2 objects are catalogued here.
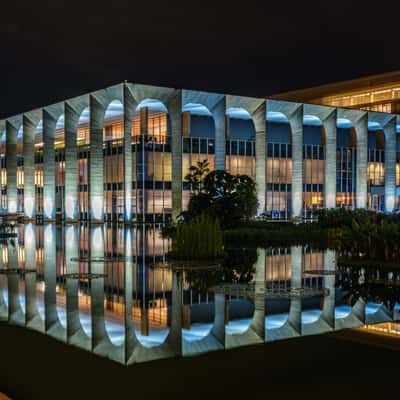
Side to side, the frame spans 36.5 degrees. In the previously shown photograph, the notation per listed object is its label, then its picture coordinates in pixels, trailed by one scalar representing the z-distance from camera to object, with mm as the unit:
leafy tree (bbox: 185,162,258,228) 31156
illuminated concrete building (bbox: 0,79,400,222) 49969
